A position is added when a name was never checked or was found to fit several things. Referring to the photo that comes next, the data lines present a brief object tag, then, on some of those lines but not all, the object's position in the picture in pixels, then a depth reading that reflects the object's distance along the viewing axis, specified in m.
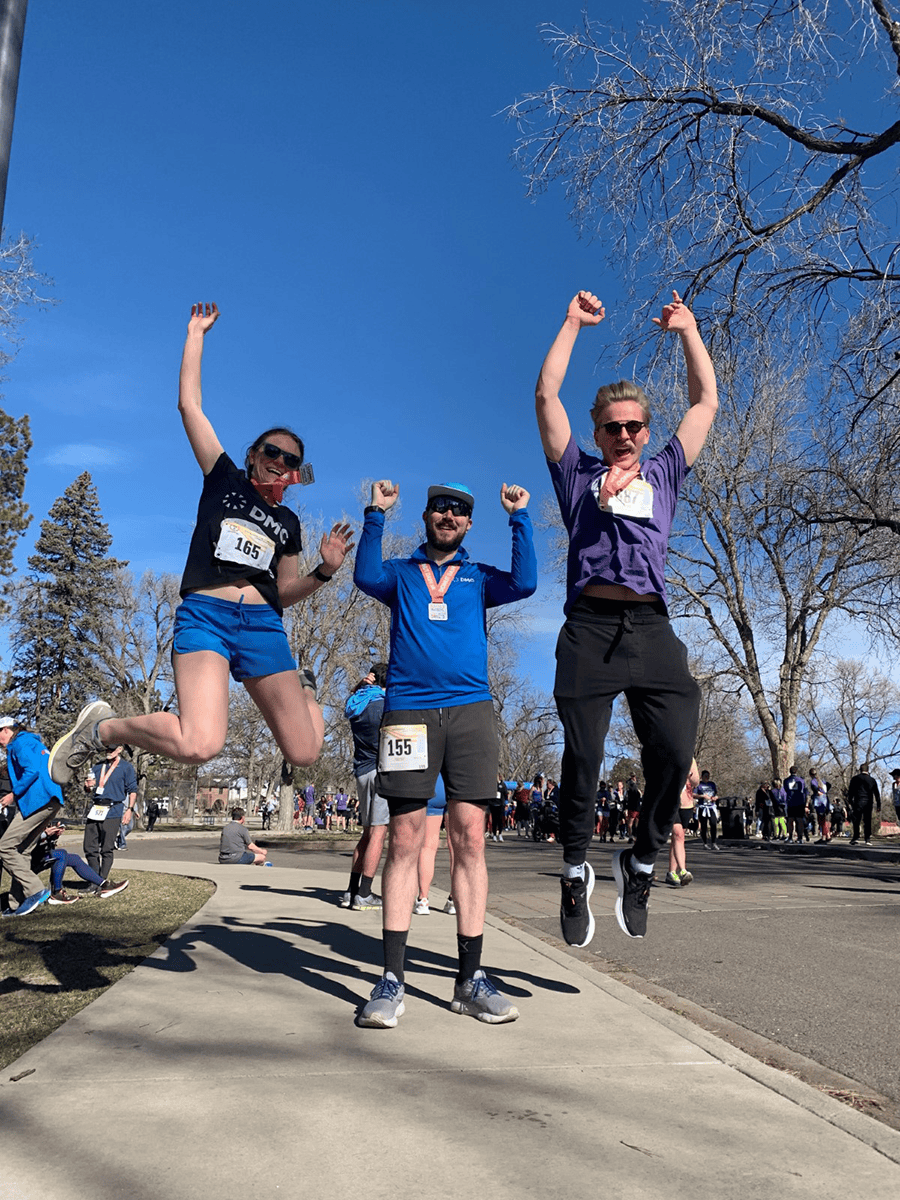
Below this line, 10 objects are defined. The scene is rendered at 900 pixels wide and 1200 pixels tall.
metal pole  2.99
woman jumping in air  3.86
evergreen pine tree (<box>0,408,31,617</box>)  29.89
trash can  26.59
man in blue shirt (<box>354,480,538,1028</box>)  3.90
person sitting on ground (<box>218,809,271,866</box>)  13.50
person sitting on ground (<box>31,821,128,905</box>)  9.29
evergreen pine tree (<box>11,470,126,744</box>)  48.59
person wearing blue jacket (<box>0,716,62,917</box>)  8.36
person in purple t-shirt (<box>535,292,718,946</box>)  3.87
